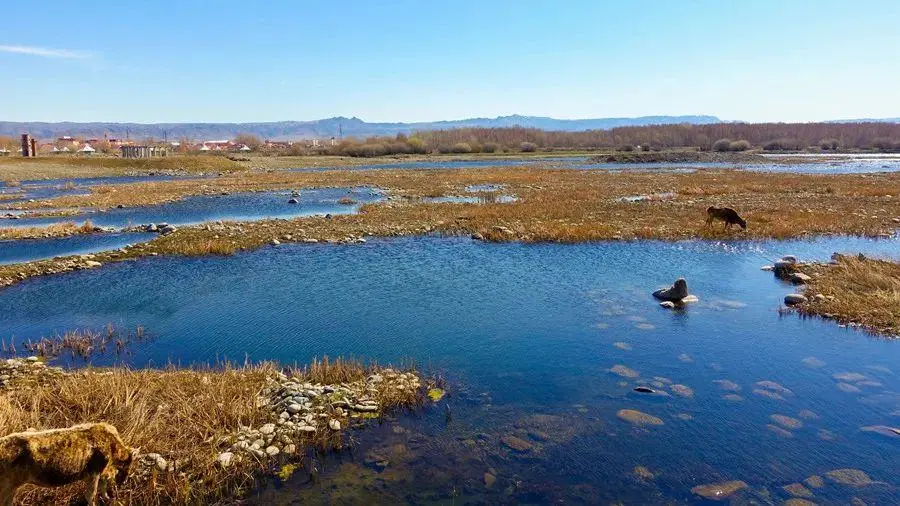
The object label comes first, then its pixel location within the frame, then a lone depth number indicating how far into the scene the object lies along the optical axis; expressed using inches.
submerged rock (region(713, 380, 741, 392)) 480.4
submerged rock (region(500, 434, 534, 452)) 391.9
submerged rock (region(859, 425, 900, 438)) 402.3
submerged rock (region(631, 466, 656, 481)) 356.8
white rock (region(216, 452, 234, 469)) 357.1
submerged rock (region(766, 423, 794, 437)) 404.5
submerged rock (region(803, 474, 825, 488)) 346.3
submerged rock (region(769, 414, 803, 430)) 417.1
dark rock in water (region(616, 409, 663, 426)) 424.9
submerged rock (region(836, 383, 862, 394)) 472.9
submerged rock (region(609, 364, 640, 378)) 510.9
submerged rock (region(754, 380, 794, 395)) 474.3
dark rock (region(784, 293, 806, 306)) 704.4
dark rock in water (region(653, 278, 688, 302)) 729.0
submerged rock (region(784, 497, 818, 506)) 328.2
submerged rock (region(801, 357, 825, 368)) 526.7
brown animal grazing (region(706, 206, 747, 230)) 1204.5
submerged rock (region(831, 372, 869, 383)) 494.3
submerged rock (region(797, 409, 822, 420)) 428.5
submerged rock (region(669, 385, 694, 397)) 471.2
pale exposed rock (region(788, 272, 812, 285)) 802.8
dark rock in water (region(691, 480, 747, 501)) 337.4
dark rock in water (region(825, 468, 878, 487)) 347.9
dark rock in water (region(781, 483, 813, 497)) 338.0
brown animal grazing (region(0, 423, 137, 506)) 277.0
